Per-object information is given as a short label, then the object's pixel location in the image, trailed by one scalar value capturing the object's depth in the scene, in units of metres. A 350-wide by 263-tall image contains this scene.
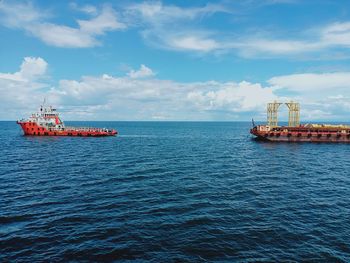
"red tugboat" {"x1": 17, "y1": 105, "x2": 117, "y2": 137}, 105.44
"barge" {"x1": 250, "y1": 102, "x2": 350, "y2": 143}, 91.62
